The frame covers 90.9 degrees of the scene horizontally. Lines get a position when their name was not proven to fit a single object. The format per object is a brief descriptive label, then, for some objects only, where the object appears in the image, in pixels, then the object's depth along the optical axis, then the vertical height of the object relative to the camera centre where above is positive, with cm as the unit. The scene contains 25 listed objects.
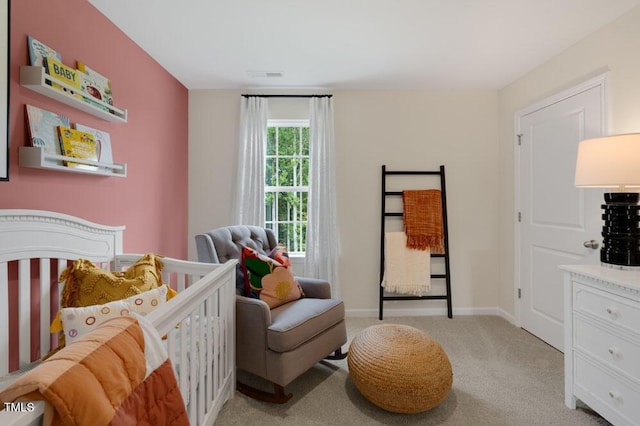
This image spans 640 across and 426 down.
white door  220 +9
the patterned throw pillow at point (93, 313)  127 -41
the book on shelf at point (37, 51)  146 +78
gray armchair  175 -69
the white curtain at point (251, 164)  309 +50
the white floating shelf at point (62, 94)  142 +61
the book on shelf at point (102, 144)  188 +44
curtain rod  313 +119
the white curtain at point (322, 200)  308 +14
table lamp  158 +17
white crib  127 -39
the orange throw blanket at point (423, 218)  310 -3
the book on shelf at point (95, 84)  176 +77
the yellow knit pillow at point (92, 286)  149 -34
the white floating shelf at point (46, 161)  143 +26
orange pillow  206 -49
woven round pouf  158 -82
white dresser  143 -63
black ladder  314 -15
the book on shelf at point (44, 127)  146 +42
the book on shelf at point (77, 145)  162 +38
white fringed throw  310 -54
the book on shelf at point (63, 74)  151 +71
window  329 +35
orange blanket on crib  56 -34
